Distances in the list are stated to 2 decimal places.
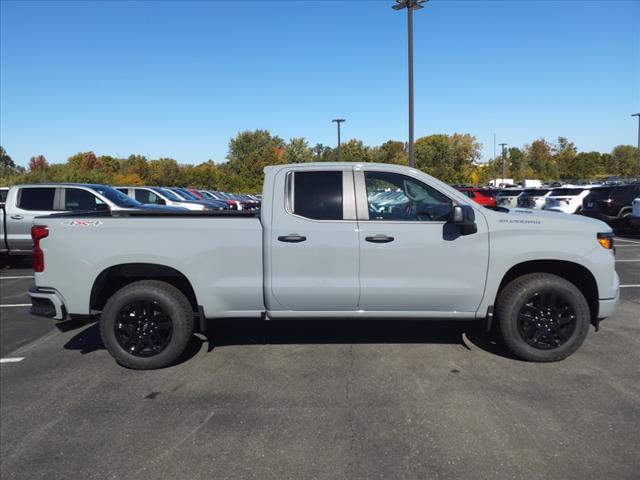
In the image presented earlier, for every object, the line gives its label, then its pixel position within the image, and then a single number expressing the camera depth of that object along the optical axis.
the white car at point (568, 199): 18.00
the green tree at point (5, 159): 94.38
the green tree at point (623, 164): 88.62
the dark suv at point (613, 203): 15.06
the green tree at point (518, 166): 81.00
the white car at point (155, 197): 16.56
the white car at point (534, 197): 20.45
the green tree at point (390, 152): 76.25
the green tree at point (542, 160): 83.19
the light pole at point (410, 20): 15.85
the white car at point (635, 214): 13.35
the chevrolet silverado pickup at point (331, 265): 4.18
